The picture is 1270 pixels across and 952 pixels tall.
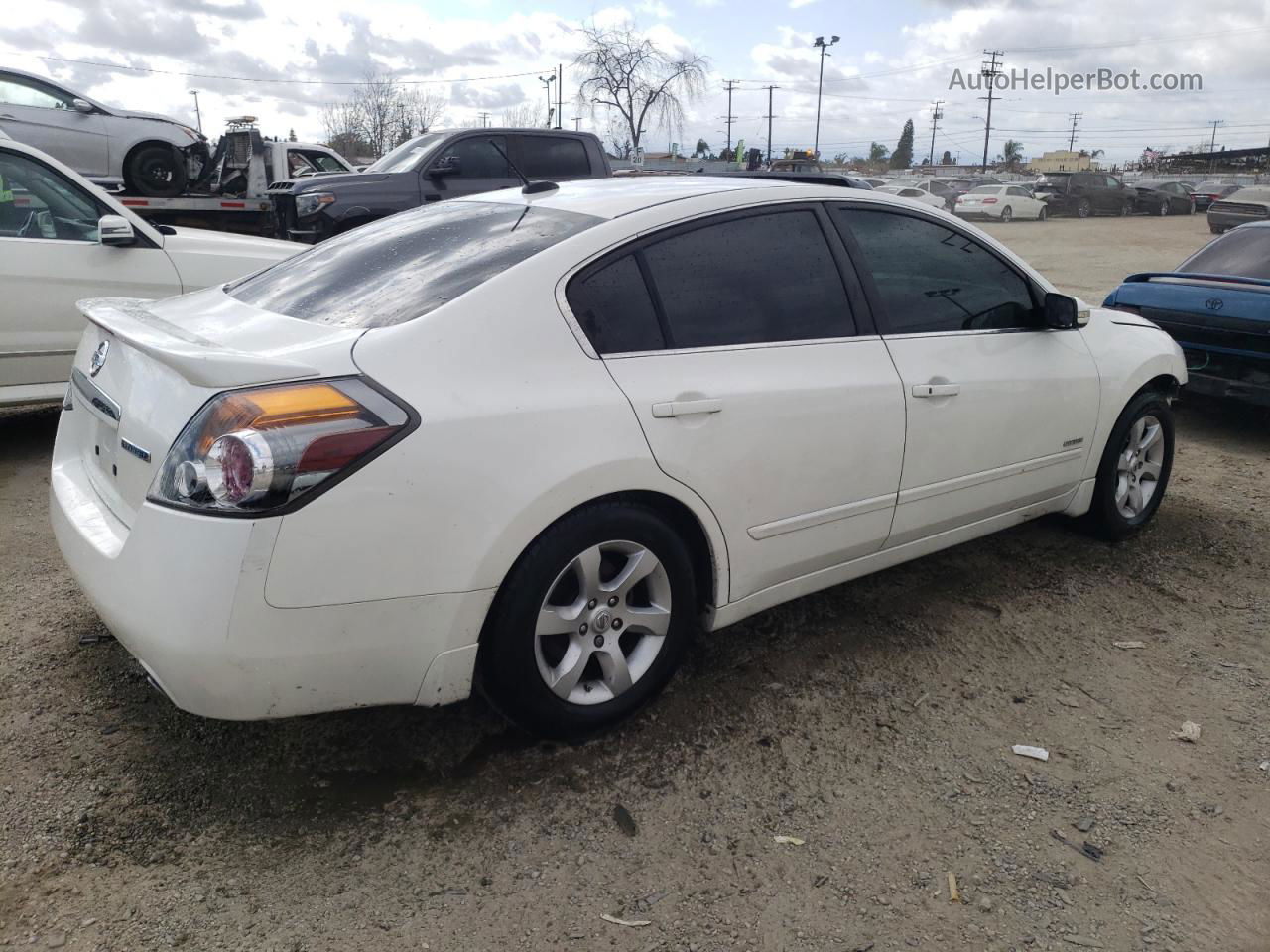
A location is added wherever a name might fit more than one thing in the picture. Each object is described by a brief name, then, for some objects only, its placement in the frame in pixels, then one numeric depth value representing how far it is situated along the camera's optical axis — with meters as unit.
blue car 6.15
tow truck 10.90
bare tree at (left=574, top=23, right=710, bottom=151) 45.25
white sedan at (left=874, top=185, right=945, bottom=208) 30.16
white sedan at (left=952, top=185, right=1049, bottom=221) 34.47
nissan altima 2.29
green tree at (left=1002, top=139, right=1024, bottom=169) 113.12
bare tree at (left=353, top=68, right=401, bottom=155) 60.16
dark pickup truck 10.48
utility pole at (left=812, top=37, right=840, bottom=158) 67.69
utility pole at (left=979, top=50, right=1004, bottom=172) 73.50
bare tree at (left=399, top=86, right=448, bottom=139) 59.03
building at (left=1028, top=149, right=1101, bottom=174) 87.12
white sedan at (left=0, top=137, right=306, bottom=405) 5.33
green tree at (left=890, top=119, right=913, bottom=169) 122.79
